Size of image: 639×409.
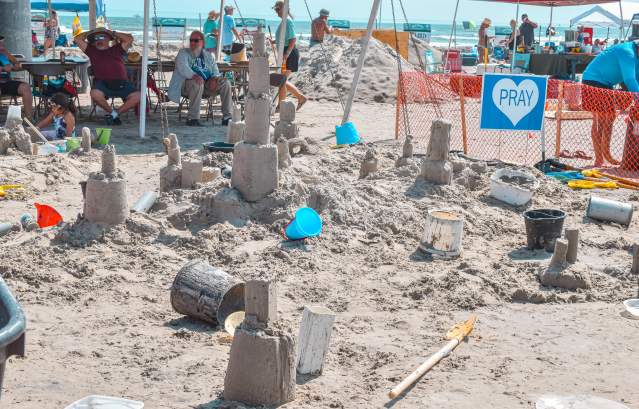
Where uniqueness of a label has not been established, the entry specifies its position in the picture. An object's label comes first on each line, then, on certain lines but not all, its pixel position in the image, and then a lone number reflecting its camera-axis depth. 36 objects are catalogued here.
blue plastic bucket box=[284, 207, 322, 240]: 7.03
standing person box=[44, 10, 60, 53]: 23.79
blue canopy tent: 28.73
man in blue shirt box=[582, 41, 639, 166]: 10.34
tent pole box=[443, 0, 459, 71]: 20.50
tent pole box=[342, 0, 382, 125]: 12.08
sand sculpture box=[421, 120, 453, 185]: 8.34
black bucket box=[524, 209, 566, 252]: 7.24
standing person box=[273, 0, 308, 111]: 14.40
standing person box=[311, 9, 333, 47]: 17.31
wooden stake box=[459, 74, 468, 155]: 10.80
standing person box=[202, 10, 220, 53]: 19.31
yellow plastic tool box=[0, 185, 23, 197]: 8.33
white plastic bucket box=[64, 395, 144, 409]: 4.06
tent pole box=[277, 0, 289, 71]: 13.83
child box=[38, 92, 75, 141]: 11.45
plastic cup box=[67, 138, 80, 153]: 10.53
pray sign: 10.16
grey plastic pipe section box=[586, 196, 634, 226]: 8.13
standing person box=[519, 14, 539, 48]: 26.11
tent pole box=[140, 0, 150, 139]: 11.10
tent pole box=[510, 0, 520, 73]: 19.85
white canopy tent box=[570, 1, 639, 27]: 25.78
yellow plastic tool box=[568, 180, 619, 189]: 9.60
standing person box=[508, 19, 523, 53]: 23.61
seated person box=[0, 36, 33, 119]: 12.28
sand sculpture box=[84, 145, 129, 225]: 6.82
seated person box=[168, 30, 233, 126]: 12.76
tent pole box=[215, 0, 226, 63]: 16.11
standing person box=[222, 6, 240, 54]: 18.68
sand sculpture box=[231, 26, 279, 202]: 7.37
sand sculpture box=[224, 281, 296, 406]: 4.21
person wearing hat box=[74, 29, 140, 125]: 12.65
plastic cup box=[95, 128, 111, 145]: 10.98
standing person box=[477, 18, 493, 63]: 26.59
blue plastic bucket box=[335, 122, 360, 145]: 11.41
